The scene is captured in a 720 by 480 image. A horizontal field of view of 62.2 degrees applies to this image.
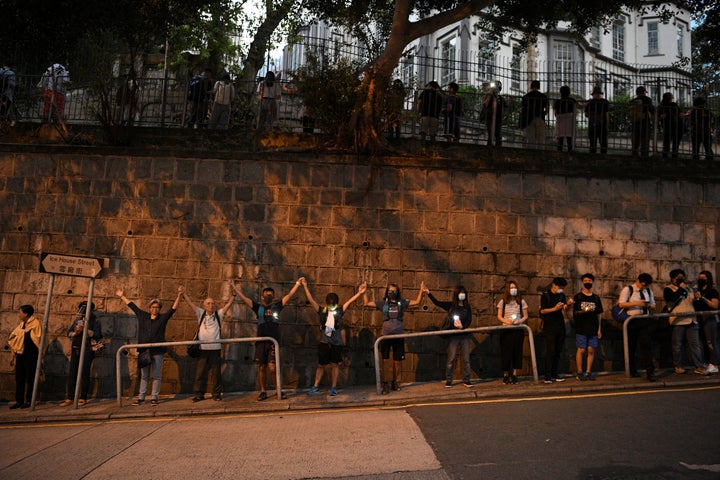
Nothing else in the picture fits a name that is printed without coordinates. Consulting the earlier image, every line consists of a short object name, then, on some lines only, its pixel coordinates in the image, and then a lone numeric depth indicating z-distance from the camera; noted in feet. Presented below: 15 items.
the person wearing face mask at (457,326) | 33.27
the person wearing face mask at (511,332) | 33.37
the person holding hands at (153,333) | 33.78
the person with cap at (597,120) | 40.45
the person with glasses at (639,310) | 32.78
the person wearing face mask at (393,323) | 33.01
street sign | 31.94
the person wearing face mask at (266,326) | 33.14
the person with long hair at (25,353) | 34.04
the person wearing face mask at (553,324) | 33.06
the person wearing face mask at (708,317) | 33.68
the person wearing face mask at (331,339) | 32.89
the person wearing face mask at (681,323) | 33.35
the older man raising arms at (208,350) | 33.45
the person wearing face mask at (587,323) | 32.91
